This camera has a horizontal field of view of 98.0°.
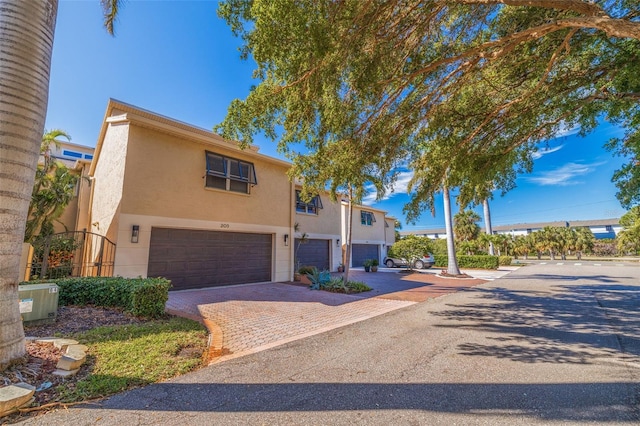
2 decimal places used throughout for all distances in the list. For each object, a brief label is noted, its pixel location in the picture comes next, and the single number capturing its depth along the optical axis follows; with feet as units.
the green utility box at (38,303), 16.75
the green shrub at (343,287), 37.40
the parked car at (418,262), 76.64
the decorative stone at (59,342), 13.79
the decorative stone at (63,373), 11.37
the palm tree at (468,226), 114.93
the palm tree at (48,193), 34.14
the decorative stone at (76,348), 13.01
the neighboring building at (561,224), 196.13
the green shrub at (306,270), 46.98
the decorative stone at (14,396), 8.91
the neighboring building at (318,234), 55.88
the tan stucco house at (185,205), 30.32
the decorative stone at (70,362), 11.68
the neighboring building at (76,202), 42.63
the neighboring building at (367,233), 76.28
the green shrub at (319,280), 38.86
